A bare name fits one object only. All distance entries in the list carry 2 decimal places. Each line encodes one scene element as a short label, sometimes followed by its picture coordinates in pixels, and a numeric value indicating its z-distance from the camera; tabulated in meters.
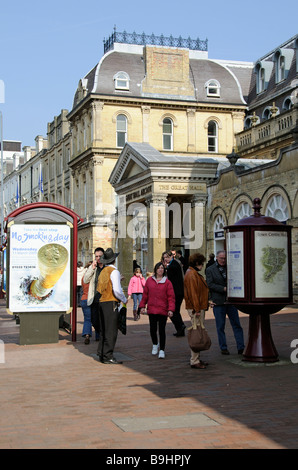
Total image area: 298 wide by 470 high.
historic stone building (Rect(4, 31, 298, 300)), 29.31
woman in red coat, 11.41
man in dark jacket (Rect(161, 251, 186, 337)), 14.67
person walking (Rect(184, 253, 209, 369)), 10.24
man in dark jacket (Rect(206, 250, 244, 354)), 11.40
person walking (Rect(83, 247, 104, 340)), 12.99
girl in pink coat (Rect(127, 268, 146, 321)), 20.80
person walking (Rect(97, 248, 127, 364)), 11.13
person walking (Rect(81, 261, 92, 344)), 14.11
